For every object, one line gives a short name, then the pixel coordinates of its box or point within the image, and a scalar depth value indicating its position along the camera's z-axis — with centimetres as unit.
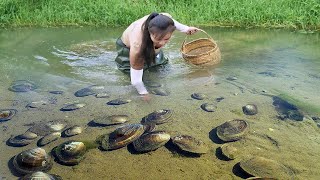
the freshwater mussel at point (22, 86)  345
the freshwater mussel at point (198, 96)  314
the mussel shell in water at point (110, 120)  271
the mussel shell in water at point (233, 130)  243
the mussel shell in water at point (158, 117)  272
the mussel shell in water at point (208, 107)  289
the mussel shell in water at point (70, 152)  224
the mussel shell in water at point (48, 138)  247
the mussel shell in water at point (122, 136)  238
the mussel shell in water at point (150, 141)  233
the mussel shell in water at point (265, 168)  201
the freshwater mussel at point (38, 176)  199
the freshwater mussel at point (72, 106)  300
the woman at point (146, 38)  289
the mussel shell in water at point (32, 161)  214
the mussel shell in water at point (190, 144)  229
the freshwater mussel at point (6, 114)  285
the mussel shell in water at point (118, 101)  308
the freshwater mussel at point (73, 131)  258
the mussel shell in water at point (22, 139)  246
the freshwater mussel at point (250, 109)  281
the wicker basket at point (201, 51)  370
